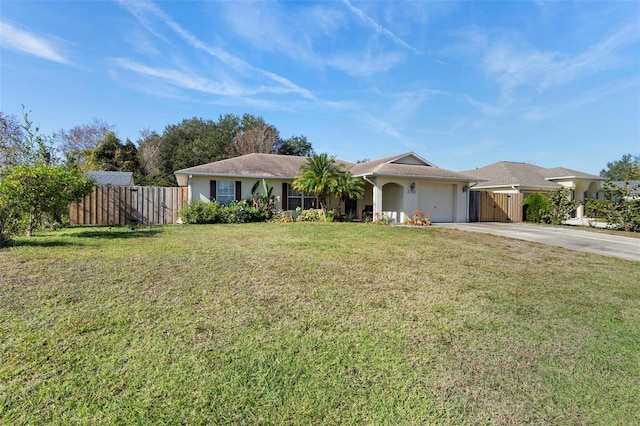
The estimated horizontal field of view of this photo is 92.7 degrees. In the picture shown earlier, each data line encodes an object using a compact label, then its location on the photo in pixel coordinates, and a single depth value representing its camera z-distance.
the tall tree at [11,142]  12.82
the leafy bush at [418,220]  16.25
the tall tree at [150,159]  37.62
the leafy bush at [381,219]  16.16
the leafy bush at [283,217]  16.00
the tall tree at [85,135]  34.57
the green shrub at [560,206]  18.20
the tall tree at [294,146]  40.56
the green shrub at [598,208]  16.78
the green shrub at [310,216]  16.84
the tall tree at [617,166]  64.94
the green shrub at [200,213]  14.61
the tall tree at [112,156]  31.53
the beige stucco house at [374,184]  16.36
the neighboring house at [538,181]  23.09
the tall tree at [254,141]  36.72
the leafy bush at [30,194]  8.11
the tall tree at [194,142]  37.81
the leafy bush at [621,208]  15.55
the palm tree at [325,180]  15.85
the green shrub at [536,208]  19.41
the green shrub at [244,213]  15.34
